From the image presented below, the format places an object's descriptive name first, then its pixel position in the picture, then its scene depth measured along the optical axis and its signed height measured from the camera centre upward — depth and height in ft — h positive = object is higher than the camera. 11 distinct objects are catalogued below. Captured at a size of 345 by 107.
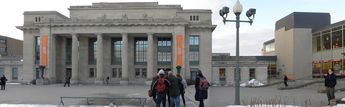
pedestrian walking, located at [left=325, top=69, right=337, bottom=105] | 60.29 -5.05
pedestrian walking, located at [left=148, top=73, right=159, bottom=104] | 47.88 -4.97
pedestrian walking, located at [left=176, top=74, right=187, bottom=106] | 54.19 -5.01
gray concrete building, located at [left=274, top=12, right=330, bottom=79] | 237.04 +8.38
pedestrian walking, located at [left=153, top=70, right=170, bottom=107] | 46.42 -4.37
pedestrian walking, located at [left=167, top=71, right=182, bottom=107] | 47.01 -4.80
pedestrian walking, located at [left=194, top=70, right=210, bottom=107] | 50.78 -4.82
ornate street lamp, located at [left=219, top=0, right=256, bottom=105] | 55.83 +5.83
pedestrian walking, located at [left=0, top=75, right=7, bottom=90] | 115.65 -8.94
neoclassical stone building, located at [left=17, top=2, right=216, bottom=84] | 194.80 +5.86
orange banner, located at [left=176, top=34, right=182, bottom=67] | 191.42 +1.66
